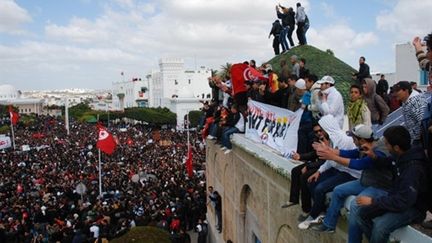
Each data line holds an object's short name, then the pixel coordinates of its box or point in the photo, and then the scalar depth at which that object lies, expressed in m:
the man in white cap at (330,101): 6.47
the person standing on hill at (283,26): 16.02
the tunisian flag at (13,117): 37.73
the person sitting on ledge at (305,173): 5.71
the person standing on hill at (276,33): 17.08
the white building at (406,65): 26.17
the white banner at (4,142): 29.92
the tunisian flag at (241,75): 11.88
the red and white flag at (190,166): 24.03
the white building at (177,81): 100.96
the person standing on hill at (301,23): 15.84
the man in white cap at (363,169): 4.39
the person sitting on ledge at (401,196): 3.79
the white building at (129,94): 112.88
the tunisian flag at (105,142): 22.12
